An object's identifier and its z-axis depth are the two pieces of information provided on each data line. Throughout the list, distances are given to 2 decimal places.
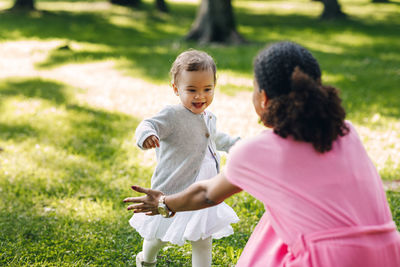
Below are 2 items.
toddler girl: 2.85
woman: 1.93
